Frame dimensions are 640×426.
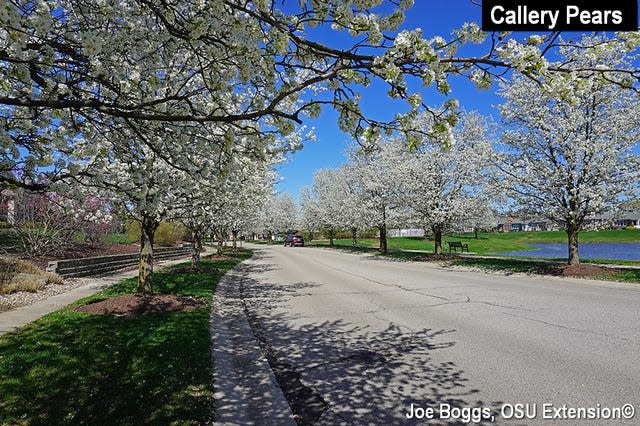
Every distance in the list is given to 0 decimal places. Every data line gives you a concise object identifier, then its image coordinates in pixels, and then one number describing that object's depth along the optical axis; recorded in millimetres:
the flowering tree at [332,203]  35416
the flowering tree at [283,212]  71312
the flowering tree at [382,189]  27698
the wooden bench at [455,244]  29844
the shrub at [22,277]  10673
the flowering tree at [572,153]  14117
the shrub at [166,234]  30439
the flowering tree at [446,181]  23000
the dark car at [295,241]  53344
